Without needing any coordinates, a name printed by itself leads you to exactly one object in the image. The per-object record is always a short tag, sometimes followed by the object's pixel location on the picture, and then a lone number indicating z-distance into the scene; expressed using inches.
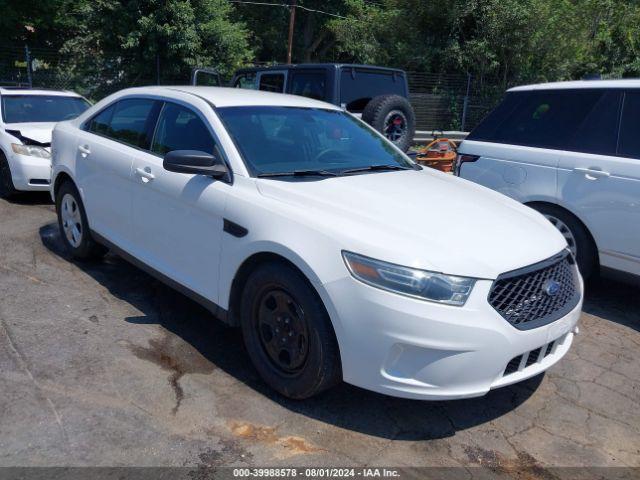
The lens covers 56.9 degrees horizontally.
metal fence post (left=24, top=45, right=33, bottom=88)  684.7
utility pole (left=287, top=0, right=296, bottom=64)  1092.5
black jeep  322.7
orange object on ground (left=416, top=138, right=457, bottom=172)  354.6
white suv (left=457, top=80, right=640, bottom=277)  179.0
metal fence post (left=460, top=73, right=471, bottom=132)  732.0
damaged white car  289.3
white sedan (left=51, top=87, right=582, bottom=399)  110.1
